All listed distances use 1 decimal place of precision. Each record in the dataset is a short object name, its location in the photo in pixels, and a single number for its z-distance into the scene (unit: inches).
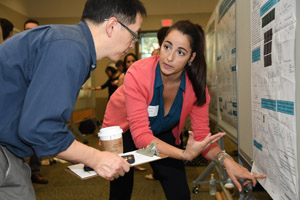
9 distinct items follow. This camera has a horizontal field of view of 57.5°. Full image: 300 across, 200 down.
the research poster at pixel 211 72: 105.3
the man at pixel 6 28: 102.5
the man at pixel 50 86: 28.4
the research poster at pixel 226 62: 67.2
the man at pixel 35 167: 117.1
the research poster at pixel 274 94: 33.2
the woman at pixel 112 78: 218.9
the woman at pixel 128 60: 165.4
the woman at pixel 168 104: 56.2
